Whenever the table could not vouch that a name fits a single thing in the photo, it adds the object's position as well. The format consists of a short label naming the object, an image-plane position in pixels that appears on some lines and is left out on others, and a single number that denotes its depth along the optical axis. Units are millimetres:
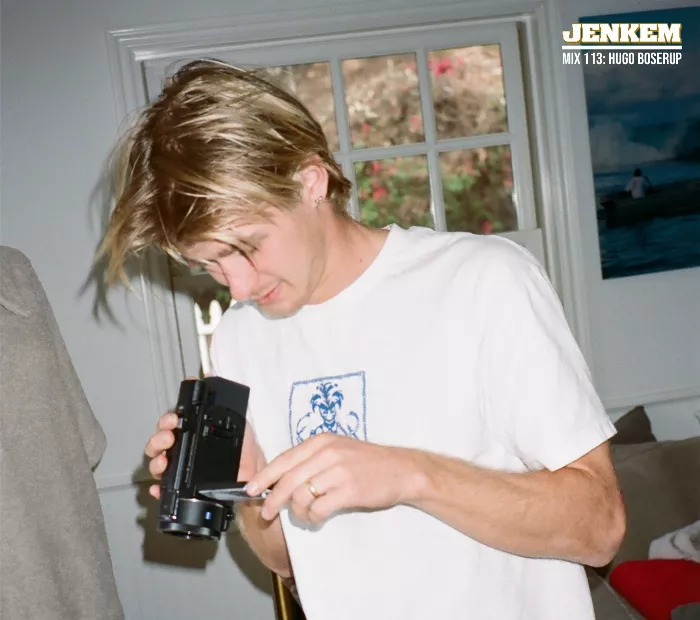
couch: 2002
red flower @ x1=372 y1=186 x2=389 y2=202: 2564
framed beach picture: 2473
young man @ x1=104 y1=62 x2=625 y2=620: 878
